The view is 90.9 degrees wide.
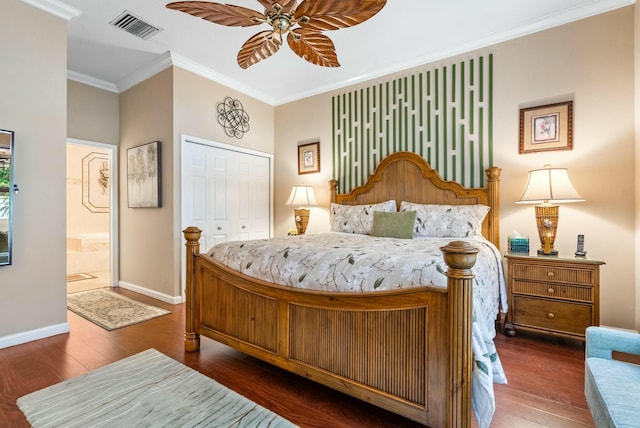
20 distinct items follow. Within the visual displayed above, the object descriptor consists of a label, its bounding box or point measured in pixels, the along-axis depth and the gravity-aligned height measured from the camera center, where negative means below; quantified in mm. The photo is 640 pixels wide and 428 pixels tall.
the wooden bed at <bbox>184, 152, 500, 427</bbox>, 1251 -635
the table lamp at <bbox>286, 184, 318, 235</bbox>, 4301 +114
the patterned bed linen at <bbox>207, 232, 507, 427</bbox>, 1331 -316
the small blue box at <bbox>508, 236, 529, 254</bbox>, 2768 -296
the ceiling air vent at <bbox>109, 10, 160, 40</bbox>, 2920 +1784
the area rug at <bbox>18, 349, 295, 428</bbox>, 1542 -1039
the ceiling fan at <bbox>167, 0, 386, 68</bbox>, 1865 +1240
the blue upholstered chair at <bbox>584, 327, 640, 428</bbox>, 1023 -639
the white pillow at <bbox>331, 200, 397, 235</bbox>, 3443 -76
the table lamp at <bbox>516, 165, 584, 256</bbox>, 2557 +127
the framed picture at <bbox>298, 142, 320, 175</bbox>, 4527 +765
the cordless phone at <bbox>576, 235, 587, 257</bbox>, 2558 -299
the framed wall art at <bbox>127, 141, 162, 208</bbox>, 3764 +415
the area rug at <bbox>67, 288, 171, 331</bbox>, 3042 -1078
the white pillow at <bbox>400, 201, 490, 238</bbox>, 2971 -93
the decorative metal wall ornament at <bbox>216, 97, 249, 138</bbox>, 4211 +1286
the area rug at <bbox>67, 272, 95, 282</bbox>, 4961 -1108
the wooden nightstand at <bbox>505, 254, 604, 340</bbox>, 2365 -655
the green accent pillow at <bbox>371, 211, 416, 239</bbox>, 2969 -135
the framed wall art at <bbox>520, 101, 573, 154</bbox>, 2844 +782
